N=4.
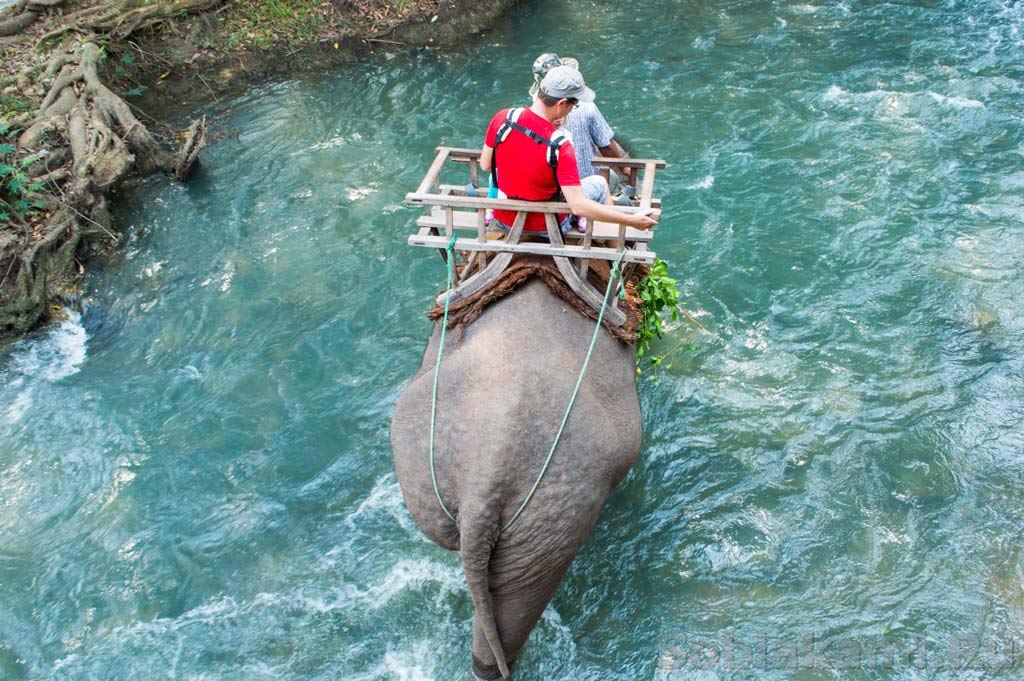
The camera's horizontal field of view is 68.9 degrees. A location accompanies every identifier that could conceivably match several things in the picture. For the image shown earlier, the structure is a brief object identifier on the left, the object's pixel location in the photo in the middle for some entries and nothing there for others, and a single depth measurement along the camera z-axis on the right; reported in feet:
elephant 14.34
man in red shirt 15.65
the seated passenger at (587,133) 21.26
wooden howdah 16.97
